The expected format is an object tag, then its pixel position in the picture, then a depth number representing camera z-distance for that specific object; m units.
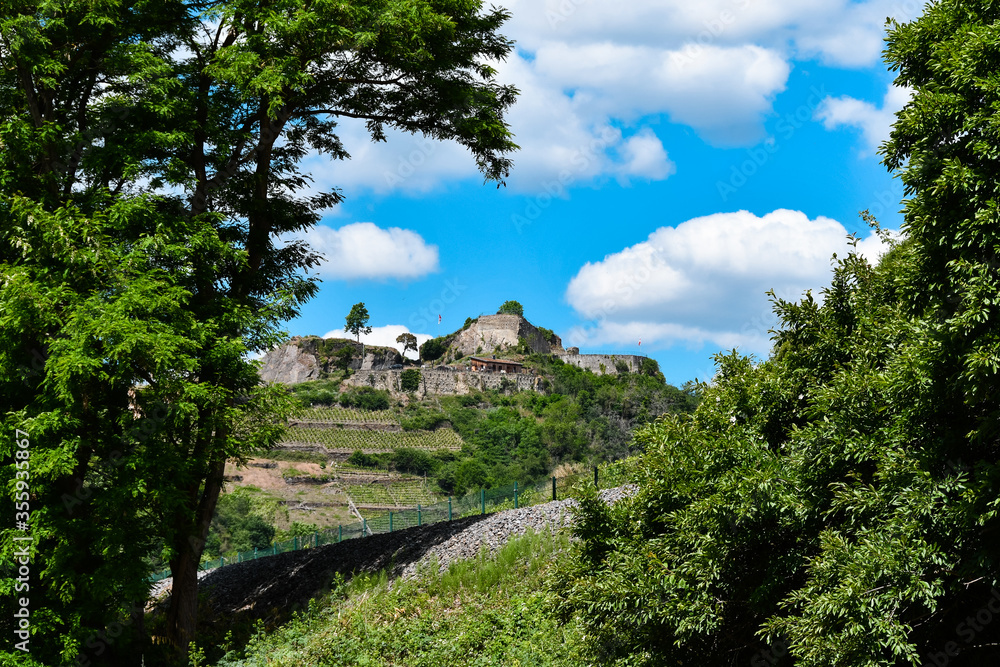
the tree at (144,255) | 10.77
